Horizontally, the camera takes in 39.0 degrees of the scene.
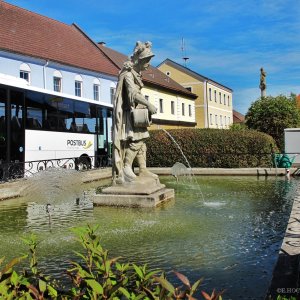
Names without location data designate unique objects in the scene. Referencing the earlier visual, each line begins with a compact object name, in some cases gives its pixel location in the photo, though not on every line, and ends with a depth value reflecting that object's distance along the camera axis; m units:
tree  39.34
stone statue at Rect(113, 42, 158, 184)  9.21
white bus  15.18
